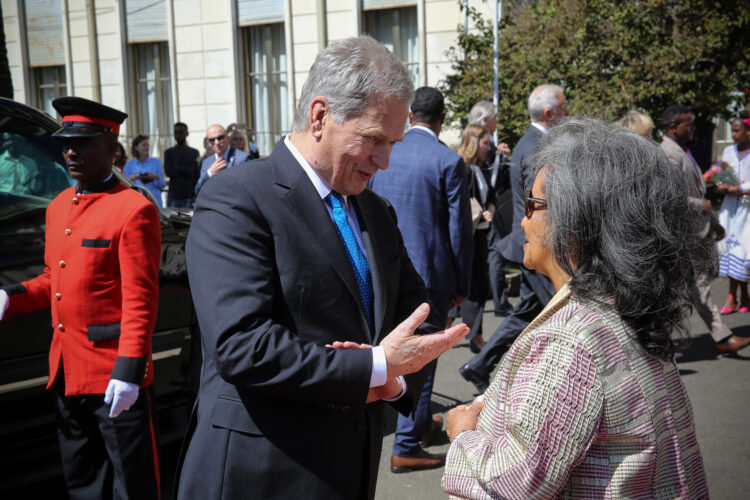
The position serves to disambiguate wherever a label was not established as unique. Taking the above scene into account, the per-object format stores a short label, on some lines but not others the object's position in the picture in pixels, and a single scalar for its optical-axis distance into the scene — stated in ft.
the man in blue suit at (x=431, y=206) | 15.31
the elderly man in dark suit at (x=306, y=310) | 5.80
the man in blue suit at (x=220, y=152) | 29.68
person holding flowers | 26.96
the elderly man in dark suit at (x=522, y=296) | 17.07
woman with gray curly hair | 5.42
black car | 11.14
